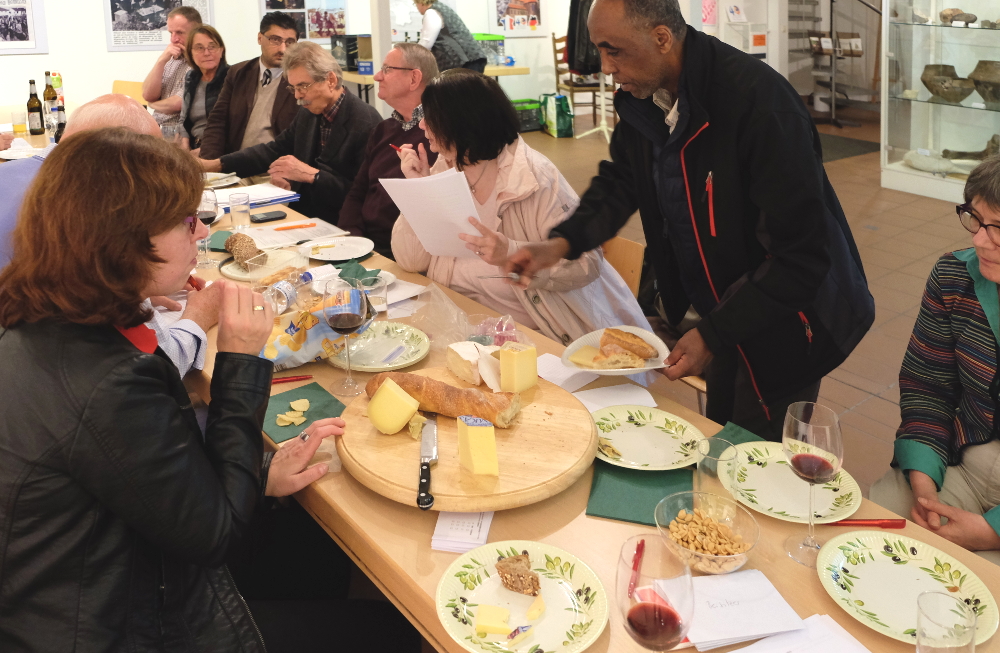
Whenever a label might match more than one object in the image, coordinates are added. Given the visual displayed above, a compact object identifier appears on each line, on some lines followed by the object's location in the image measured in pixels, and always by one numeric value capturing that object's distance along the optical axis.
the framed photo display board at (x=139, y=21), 7.96
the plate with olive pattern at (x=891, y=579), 1.14
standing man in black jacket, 1.77
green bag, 9.73
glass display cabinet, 6.32
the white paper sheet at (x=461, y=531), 1.32
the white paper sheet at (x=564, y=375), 1.87
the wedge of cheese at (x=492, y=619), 1.13
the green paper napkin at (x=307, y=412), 1.70
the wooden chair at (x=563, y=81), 9.61
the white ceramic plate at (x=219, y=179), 4.00
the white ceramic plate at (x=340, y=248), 2.81
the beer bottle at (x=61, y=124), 5.23
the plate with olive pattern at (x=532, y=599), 1.12
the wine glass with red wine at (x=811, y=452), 1.28
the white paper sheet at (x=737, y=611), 1.12
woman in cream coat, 2.52
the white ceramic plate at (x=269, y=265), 2.63
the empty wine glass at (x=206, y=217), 2.78
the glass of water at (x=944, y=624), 0.91
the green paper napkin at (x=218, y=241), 2.97
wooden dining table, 1.19
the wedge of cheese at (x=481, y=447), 1.40
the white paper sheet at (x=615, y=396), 1.78
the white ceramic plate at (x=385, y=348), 1.96
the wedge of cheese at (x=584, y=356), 1.88
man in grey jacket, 3.91
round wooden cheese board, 1.38
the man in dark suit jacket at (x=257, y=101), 4.76
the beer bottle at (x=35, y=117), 5.48
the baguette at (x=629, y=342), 1.91
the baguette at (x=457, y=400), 1.57
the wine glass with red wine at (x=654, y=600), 1.00
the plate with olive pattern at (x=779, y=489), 1.39
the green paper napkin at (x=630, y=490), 1.41
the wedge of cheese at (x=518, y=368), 1.70
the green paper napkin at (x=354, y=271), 2.57
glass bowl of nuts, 1.24
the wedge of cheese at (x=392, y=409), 1.54
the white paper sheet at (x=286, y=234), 2.97
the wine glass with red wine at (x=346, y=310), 1.78
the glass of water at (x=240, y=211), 3.13
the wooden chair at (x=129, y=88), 6.95
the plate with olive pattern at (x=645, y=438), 1.54
